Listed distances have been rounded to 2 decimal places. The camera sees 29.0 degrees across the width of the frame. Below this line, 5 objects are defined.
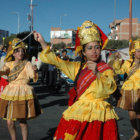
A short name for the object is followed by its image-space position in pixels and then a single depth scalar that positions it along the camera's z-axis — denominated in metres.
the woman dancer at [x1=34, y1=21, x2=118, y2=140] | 2.82
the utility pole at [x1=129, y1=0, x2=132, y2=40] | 19.09
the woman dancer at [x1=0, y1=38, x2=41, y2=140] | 4.46
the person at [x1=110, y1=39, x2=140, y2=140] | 5.05
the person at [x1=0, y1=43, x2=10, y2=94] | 6.59
